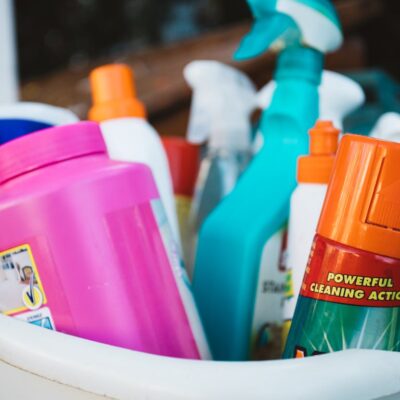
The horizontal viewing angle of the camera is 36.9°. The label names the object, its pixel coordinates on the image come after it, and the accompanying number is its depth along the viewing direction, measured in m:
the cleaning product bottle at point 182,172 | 0.51
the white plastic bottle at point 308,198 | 0.32
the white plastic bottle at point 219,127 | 0.49
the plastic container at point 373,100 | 0.54
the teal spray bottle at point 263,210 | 0.37
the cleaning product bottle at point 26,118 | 0.38
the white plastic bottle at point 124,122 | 0.39
